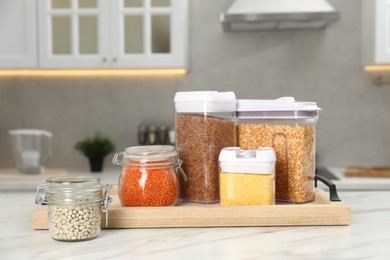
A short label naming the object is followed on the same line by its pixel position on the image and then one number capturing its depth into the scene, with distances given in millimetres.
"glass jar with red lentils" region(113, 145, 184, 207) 1263
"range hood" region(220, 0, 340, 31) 2275
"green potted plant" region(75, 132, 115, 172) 2518
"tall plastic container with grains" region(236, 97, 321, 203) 1306
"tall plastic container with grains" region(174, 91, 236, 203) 1318
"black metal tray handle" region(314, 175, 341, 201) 1310
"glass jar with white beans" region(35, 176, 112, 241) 1154
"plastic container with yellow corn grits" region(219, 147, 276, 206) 1236
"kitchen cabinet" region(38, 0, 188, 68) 2417
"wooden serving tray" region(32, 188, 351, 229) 1239
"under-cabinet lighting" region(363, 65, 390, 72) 2605
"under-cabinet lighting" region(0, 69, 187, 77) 2674
